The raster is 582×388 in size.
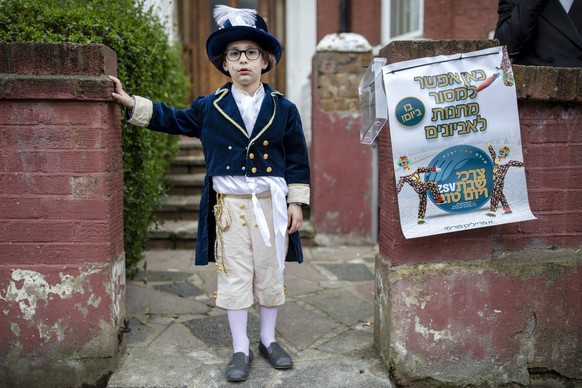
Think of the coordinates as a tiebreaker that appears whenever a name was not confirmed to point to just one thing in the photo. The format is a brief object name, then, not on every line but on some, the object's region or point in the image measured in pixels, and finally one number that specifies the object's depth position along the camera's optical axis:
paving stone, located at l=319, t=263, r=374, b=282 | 4.50
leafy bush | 2.86
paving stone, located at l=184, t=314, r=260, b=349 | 3.19
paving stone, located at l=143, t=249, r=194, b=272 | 4.78
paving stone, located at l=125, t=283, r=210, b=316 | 3.64
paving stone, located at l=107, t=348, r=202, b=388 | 2.68
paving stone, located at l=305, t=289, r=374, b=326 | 3.57
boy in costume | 2.76
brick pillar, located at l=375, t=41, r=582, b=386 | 2.69
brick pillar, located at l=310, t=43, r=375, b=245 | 5.48
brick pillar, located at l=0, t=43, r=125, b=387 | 2.58
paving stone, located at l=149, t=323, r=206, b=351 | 3.11
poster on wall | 2.56
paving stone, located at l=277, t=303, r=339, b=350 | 3.23
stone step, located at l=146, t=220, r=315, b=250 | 5.37
